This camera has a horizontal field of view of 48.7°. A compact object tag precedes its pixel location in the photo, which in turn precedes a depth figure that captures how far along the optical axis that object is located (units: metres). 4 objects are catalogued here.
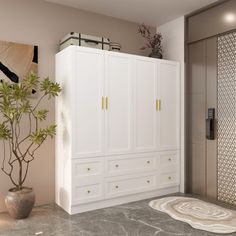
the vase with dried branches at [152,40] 3.82
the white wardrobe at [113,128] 3.01
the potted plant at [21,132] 2.74
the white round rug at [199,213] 2.60
